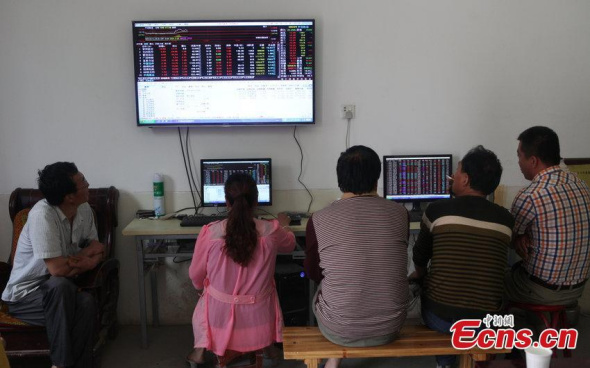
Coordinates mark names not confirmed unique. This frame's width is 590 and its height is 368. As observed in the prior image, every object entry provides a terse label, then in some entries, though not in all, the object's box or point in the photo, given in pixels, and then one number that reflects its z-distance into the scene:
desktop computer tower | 2.87
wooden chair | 2.49
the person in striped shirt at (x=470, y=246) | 1.93
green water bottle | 3.15
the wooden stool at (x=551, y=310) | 2.24
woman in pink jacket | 2.12
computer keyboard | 2.86
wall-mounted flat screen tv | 3.03
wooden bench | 1.94
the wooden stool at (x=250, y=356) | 2.29
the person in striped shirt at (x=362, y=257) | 1.85
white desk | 2.76
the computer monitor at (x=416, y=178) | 3.17
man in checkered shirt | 2.16
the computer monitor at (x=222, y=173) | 3.10
